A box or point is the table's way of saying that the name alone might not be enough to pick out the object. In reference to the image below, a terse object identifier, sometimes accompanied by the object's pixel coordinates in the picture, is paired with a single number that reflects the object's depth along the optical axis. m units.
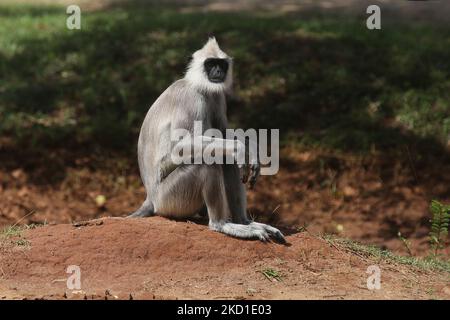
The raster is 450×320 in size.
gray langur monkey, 13.84
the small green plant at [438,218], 15.89
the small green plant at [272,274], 12.75
